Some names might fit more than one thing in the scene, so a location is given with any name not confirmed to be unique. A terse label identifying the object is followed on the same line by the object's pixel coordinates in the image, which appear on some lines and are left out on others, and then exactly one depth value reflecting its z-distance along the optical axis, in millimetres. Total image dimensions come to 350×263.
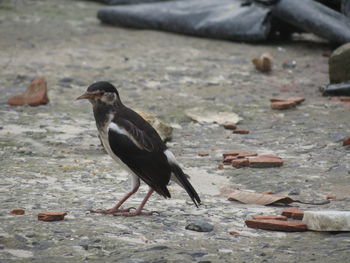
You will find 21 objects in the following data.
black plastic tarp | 18437
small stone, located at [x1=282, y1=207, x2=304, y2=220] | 9023
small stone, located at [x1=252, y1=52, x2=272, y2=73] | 17641
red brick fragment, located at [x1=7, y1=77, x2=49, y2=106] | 14867
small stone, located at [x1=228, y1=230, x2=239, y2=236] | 8516
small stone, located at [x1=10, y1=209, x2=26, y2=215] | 8812
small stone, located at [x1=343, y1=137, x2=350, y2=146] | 12430
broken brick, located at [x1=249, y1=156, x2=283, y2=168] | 11523
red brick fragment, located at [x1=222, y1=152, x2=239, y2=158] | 12039
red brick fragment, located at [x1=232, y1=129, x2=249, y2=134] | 13719
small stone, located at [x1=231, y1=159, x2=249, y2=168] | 11602
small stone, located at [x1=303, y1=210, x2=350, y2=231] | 8273
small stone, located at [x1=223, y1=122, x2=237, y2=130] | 13961
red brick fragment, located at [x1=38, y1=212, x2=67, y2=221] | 8578
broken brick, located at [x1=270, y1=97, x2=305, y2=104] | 15398
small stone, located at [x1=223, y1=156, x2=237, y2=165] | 11836
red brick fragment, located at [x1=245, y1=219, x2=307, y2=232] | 8547
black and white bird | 9164
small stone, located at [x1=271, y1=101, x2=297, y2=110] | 15105
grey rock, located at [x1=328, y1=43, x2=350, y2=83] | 15875
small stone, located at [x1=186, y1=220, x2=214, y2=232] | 8578
